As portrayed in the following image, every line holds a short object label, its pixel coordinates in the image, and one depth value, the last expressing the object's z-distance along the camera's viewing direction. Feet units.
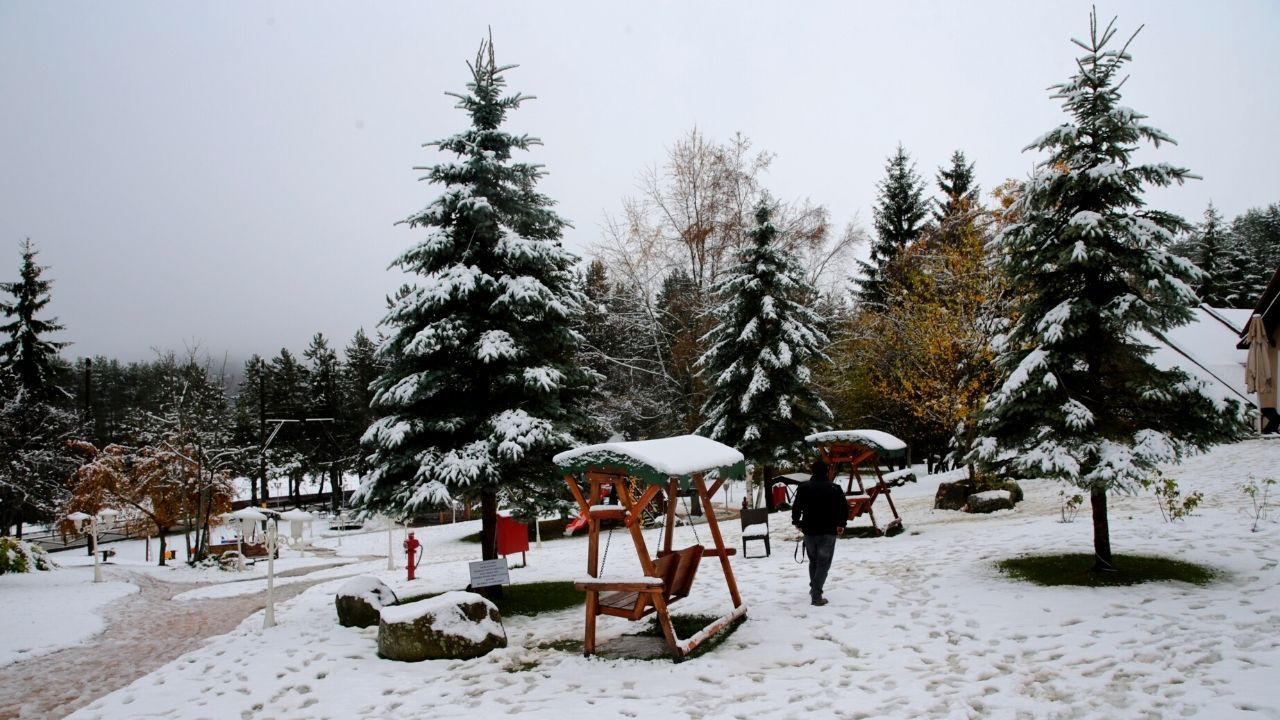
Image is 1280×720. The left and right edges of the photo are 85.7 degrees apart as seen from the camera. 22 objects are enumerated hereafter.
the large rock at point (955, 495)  59.36
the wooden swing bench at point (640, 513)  23.95
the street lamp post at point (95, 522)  63.87
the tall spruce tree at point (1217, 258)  141.08
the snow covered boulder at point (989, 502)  54.95
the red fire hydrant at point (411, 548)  47.50
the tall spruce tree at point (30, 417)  81.30
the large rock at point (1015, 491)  58.08
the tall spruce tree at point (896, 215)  115.55
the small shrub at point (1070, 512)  45.09
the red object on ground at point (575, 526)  79.85
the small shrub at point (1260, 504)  35.60
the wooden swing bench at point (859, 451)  48.65
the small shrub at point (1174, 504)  33.24
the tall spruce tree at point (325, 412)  168.86
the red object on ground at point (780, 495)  79.87
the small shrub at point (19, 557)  63.16
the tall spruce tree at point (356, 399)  166.30
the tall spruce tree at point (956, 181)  108.78
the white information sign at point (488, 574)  33.96
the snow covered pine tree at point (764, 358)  65.46
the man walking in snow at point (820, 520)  29.32
